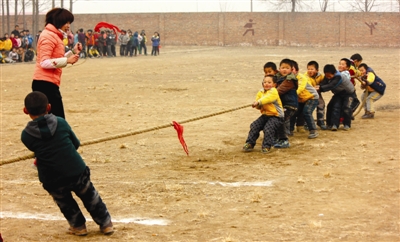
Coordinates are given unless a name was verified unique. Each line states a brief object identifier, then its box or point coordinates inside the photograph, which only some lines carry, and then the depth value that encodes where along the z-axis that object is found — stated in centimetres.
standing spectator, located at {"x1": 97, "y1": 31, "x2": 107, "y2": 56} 3509
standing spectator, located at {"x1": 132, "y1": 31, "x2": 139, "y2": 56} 3769
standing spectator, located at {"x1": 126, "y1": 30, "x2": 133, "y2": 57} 3725
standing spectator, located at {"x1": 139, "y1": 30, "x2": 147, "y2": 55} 3935
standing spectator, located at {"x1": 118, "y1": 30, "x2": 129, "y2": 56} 3691
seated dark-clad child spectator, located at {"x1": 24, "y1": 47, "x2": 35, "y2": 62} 3089
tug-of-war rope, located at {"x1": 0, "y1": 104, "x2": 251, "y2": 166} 546
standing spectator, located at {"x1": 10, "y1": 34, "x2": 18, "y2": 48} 2979
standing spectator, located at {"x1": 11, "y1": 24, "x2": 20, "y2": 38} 3077
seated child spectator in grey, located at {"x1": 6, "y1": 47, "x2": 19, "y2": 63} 2979
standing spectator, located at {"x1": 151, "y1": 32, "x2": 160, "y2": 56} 3804
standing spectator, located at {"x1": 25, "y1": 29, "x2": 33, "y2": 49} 3195
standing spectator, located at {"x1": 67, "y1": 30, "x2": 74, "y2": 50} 3117
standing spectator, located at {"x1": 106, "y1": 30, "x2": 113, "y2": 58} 3568
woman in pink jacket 691
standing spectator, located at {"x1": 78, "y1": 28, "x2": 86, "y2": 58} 3493
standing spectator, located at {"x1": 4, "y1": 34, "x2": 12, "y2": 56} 2928
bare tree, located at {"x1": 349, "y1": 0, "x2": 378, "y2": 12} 6984
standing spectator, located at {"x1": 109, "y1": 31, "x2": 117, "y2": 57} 3585
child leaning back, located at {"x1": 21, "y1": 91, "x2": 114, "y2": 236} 493
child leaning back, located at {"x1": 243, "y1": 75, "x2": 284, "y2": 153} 855
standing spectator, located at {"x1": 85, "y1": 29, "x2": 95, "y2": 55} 3388
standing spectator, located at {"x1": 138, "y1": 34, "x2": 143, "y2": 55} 3866
